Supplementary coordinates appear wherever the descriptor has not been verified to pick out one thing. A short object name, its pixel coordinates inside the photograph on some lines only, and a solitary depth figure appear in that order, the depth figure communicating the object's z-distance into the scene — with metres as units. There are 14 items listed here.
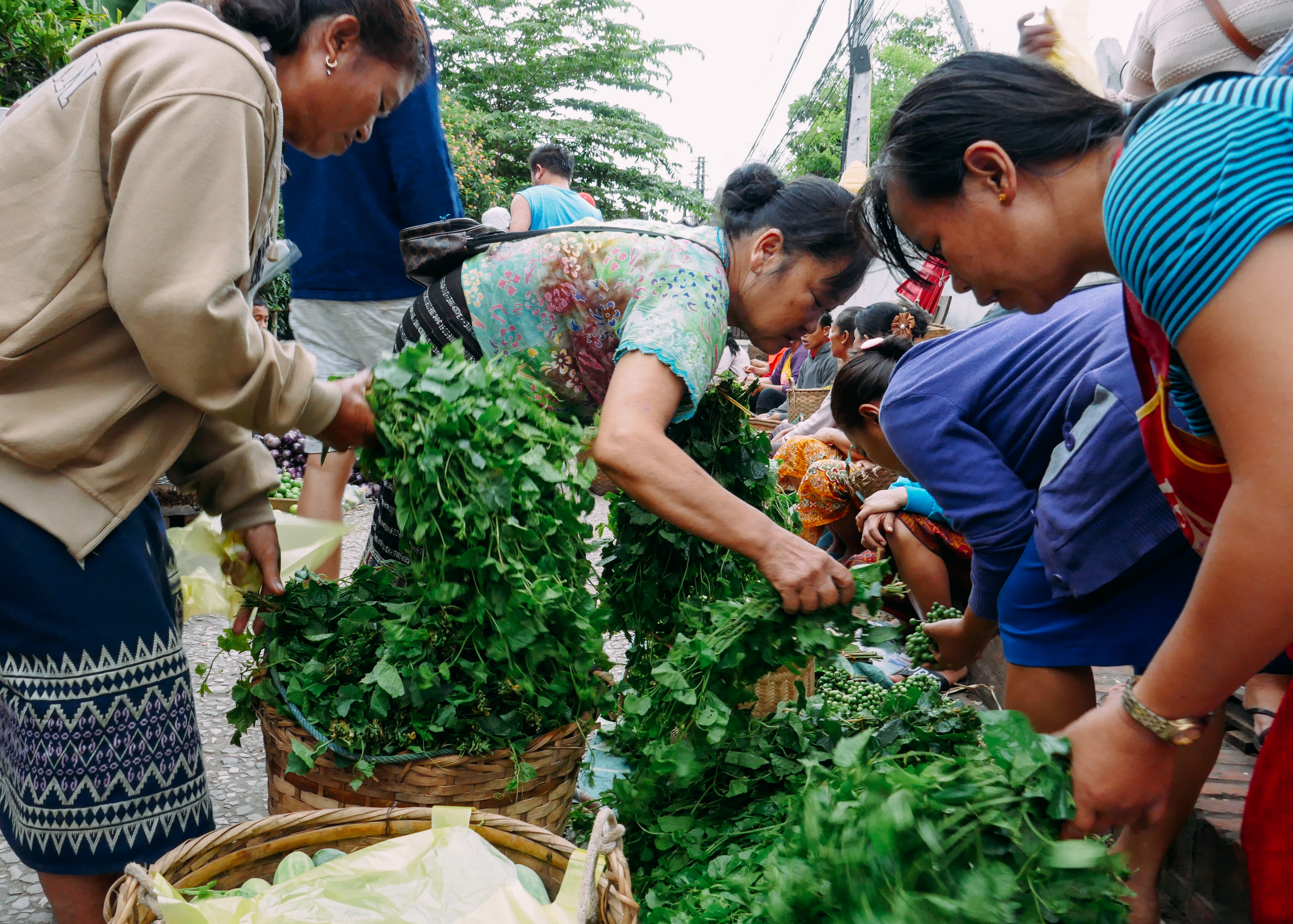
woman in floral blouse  1.61
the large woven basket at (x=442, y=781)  1.55
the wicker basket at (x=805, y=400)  5.58
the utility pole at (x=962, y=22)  9.18
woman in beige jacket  1.24
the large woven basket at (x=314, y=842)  1.34
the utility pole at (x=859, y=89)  12.45
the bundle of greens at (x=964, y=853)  0.99
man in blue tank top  4.45
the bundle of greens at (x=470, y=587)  1.54
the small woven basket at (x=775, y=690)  2.35
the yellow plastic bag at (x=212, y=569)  1.77
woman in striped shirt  0.87
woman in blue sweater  1.73
